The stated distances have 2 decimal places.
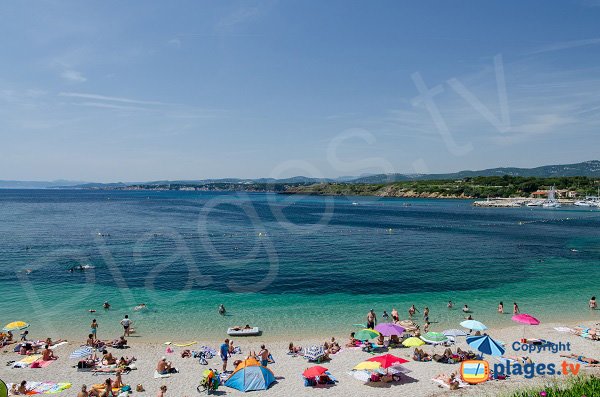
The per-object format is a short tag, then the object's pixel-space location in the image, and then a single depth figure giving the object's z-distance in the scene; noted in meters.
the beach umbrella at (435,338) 21.89
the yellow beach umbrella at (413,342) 21.10
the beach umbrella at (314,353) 20.58
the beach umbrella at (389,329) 21.72
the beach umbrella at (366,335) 21.05
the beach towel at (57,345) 22.52
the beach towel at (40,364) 20.27
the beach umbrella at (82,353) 20.42
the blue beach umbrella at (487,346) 18.63
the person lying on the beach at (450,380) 16.92
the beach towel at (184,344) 23.12
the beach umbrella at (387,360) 17.61
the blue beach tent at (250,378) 17.45
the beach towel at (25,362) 20.22
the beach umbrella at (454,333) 23.58
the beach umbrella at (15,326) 24.30
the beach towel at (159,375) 18.89
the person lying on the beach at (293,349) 21.78
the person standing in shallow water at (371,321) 24.73
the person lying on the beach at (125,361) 19.92
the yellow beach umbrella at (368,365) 17.61
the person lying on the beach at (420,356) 20.55
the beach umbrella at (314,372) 17.53
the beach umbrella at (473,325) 22.09
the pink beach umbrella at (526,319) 22.37
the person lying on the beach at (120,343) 22.86
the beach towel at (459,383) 17.28
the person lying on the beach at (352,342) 22.81
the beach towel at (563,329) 24.68
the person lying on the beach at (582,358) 19.34
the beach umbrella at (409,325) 24.28
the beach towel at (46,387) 17.23
